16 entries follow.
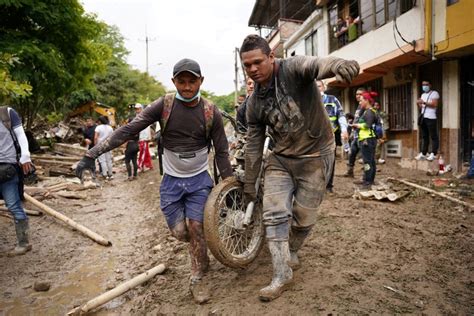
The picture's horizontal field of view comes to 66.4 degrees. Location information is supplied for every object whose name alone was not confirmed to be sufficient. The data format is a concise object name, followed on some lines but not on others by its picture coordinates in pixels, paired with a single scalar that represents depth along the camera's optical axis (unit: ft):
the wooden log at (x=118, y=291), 10.17
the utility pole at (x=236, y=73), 89.59
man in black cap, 10.44
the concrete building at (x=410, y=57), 28.71
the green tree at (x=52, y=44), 30.83
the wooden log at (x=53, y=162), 39.72
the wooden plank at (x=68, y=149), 49.41
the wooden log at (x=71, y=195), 27.07
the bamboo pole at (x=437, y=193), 18.62
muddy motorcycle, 9.93
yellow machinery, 82.17
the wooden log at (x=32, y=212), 21.33
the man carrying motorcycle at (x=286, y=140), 9.07
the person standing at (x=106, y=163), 34.04
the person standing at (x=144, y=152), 37.70
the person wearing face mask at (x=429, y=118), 30.32
